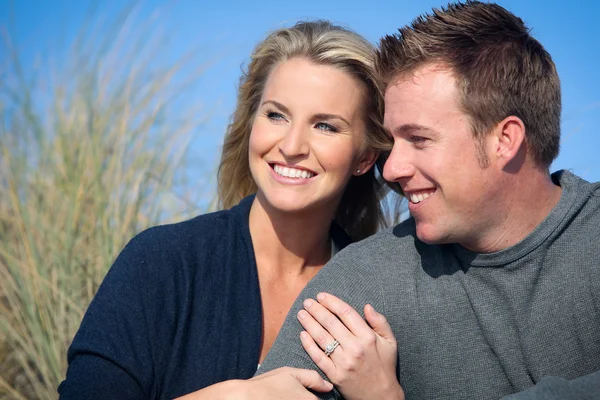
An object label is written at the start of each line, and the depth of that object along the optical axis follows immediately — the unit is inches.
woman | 113.9
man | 103.0
